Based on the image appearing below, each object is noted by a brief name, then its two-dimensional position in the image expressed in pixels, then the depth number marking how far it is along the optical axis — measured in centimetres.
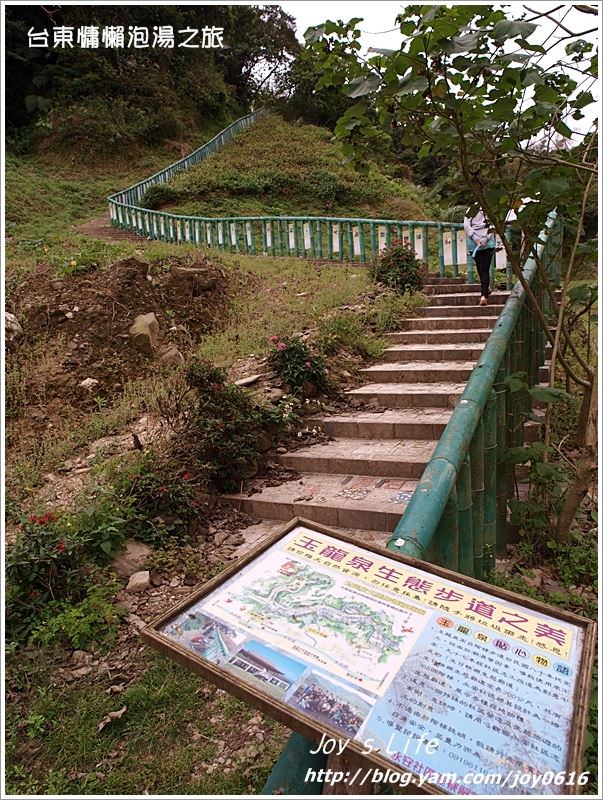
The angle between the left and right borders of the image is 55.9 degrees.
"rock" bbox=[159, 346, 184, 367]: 611
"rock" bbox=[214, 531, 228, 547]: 362
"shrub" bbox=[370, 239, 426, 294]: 764
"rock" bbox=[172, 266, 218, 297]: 745
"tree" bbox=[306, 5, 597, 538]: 194
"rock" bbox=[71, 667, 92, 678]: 261
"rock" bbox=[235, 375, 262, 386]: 499
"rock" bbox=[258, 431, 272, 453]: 446
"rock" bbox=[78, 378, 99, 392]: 559
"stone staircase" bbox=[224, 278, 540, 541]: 375
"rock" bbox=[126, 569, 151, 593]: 312
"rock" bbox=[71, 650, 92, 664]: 269
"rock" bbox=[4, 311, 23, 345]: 589
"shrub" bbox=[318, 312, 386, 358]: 580
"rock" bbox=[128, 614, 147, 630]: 290
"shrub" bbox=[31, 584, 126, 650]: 276
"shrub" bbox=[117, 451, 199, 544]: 344
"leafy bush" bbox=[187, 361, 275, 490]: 407
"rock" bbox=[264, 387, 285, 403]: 480
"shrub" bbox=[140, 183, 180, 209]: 1759
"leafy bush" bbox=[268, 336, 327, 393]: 505
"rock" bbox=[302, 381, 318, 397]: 506
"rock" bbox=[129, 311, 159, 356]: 618
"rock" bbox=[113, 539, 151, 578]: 322
